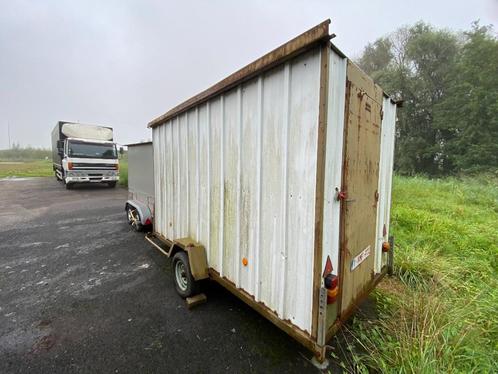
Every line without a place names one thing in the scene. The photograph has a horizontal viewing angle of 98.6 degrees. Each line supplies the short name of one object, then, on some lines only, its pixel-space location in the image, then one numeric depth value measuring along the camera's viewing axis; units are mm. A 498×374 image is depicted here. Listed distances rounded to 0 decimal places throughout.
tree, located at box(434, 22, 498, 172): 14383
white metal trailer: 1425
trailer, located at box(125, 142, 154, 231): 4121
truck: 10553
